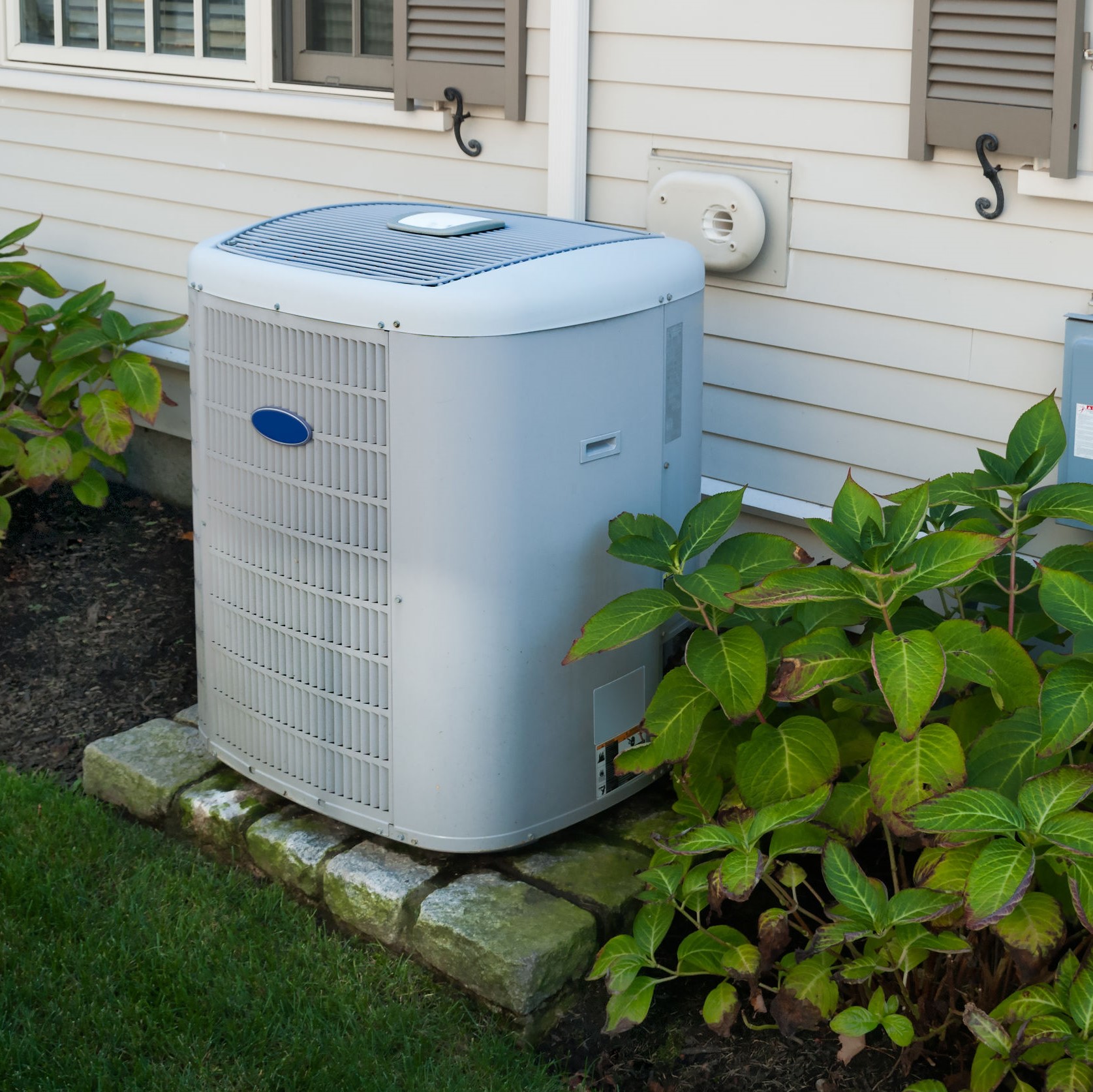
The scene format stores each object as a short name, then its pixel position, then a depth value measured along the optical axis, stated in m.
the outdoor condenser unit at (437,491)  2.46
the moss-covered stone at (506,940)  2.47
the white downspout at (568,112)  3.39
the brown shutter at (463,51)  3.54
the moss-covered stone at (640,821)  2.87
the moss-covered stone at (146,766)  3.09
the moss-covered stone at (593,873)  2.66
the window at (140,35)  4.47
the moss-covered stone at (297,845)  2.79
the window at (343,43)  4.07
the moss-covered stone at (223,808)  2.95
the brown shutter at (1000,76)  2.64
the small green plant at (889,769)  2.07
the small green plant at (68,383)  4.17
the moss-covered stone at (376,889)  2.66
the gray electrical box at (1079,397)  2.73
